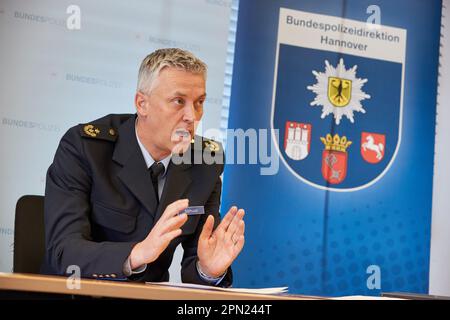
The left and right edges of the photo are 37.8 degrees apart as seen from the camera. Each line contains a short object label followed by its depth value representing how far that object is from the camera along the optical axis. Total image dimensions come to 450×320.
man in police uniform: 2.01
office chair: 2.25
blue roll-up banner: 4.60
